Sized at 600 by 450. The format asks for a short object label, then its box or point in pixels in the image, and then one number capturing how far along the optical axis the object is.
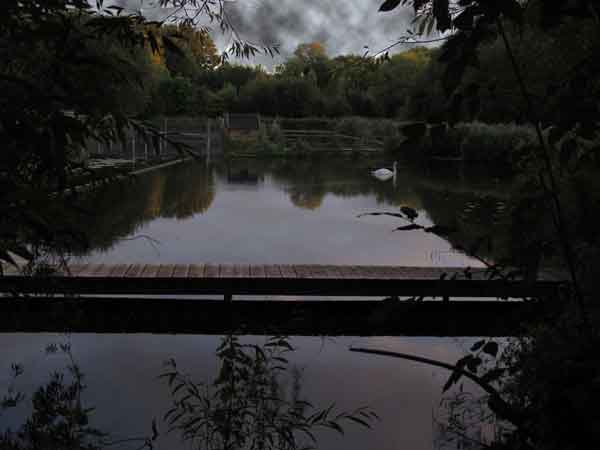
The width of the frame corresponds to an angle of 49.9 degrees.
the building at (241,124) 37.56
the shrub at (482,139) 20.62
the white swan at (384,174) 18.38
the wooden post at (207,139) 28.42
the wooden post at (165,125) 27.69
